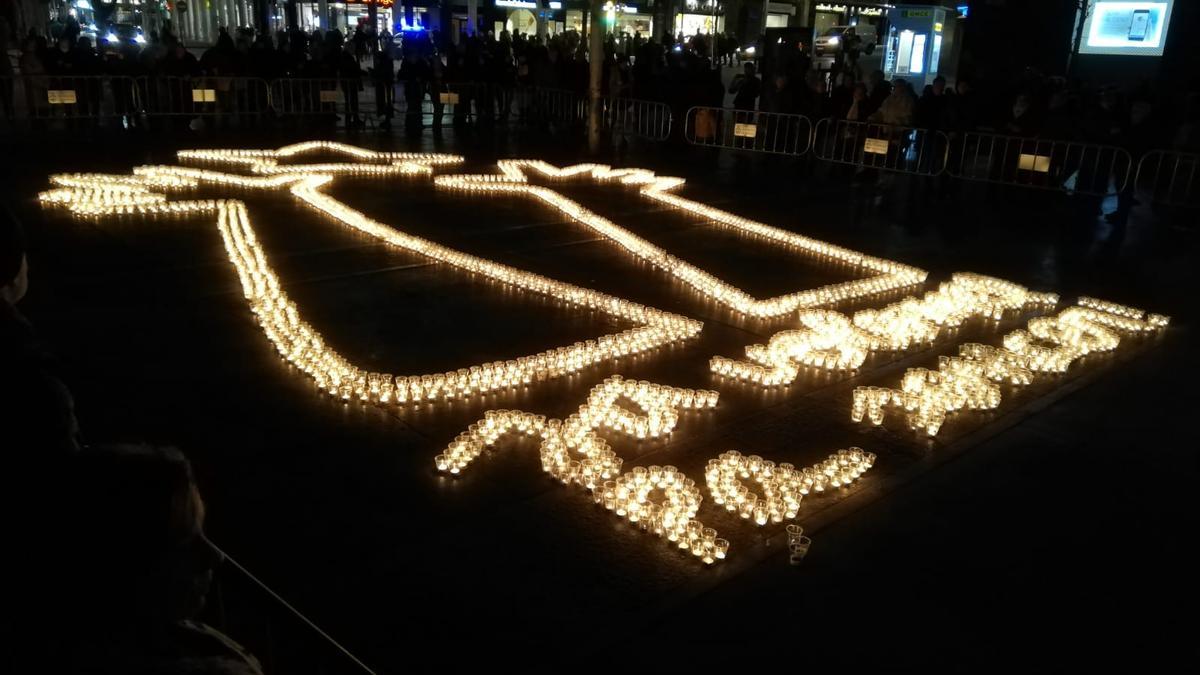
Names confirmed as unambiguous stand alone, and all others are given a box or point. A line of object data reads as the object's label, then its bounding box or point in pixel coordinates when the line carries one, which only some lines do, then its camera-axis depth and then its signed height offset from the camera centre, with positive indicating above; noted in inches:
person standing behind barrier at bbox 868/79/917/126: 617.9 -13.2
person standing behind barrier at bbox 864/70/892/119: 641.6 -5.6
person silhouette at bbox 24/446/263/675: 61.8 -33.8
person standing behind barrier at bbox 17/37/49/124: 658.8 -13.9
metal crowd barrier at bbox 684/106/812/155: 679.1 -36.8
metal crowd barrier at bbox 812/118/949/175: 614.5 -40.1
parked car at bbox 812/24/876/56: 1285.7 +62.6
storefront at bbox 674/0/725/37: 1573.6 +103.1
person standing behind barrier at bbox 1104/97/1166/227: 532.4 -23.1
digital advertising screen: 724.7 +54.0
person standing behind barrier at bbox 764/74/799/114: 682.2 -10.2
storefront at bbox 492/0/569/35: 1342.3 +83.3
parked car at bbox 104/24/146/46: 1240.5 +32.8
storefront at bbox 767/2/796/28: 1563.7 +119.1
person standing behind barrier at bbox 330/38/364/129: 788.0 -11.3
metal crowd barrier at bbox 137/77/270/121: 708.7 -28.5
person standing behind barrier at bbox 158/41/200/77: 709.3 -3.6
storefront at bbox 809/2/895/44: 1496.1 +115.2
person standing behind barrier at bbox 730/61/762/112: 697.6 -8.3
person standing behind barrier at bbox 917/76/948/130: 601.9 -11.7
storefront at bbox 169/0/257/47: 1453.0 +66.1
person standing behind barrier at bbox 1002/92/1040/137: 573.9 -15.6
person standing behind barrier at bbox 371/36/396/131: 783.1 -13.5
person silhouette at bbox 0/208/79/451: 69.3 -27.5
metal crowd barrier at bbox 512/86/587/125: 811.4 -28.5
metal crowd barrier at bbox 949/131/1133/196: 560.1 -42.7
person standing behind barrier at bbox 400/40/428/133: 804.0 -12.6
